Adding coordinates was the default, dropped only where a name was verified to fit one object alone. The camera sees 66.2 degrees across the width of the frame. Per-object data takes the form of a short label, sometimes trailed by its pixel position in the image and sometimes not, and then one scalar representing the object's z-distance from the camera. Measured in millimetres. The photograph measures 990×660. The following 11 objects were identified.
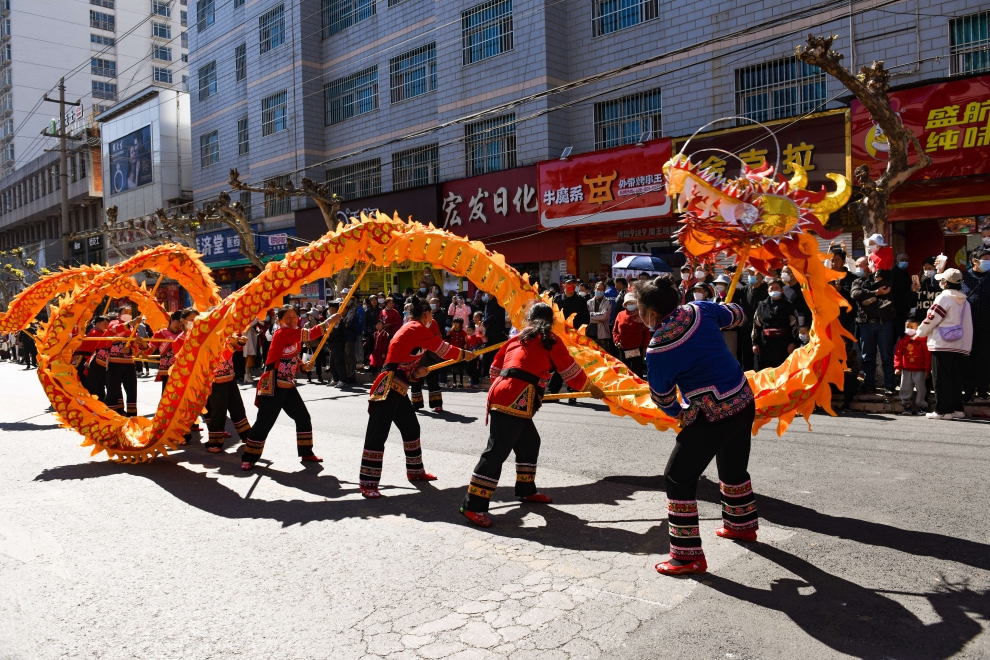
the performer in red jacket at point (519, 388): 5641
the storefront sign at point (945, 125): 12820
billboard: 37188
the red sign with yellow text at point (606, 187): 16297
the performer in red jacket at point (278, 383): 7953
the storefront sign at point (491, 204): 19188
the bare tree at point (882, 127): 11055
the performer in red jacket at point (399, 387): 6638
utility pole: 31219
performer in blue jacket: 4520
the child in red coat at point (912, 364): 9547
